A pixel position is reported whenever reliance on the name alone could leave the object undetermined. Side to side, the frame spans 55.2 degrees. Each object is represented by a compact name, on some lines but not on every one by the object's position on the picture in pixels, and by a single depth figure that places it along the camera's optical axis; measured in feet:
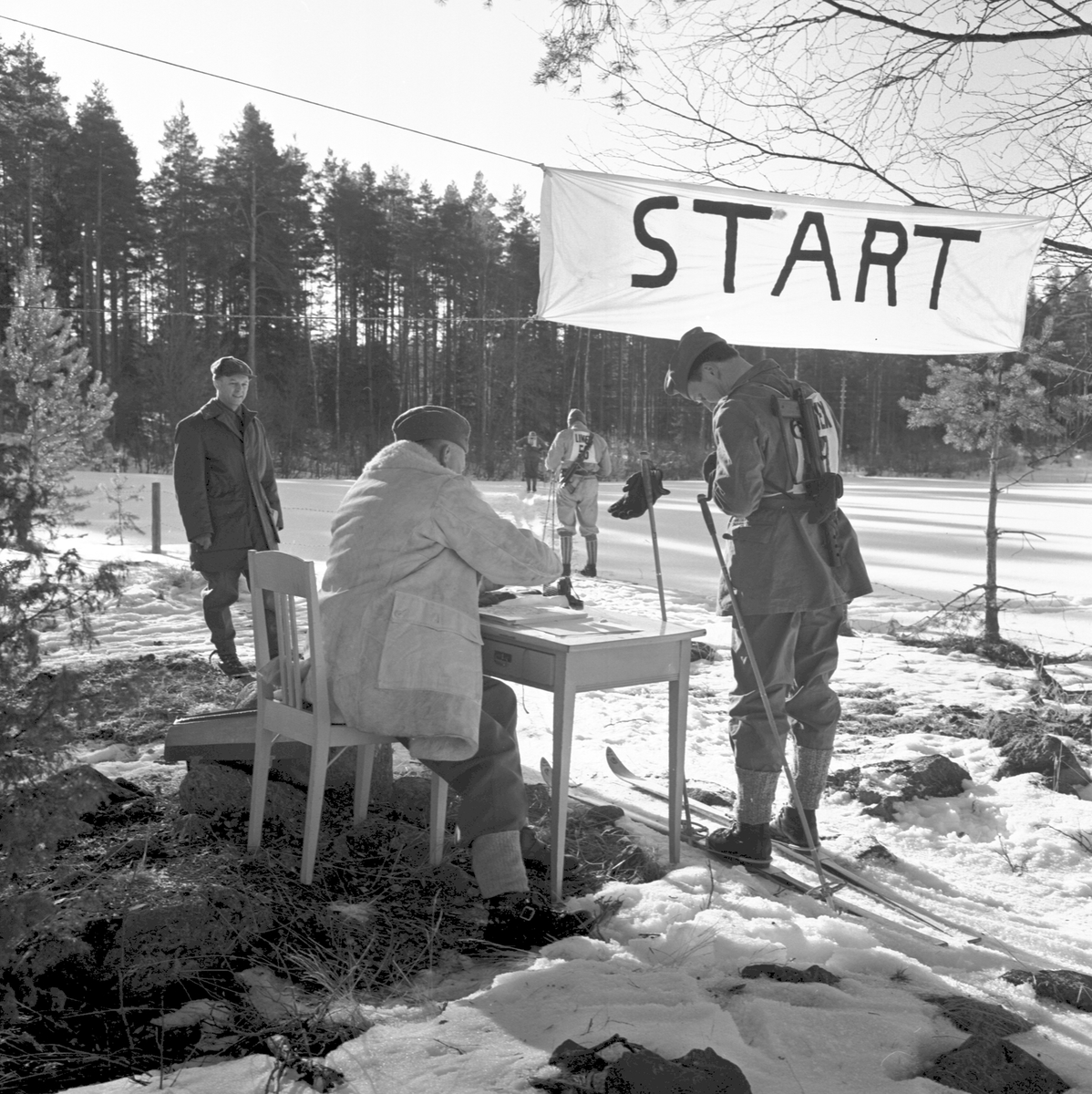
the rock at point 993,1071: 6.84
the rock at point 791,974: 8.50
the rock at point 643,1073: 6.29
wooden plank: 12.39
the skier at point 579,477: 38.73
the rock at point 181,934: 7.98
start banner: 15.40
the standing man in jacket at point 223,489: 18.99
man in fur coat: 9.84
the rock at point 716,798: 14.25
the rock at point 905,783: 14.34
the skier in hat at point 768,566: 11.93
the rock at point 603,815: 12.80
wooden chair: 10.10
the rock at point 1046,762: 14.87
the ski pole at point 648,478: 12.46
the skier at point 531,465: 86.69
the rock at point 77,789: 7.00
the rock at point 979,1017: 7.76
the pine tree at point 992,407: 29.76
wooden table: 10.41
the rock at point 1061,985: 8.66
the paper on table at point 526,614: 11.44
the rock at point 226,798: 11.41
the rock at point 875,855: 12.38
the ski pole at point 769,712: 11.70
